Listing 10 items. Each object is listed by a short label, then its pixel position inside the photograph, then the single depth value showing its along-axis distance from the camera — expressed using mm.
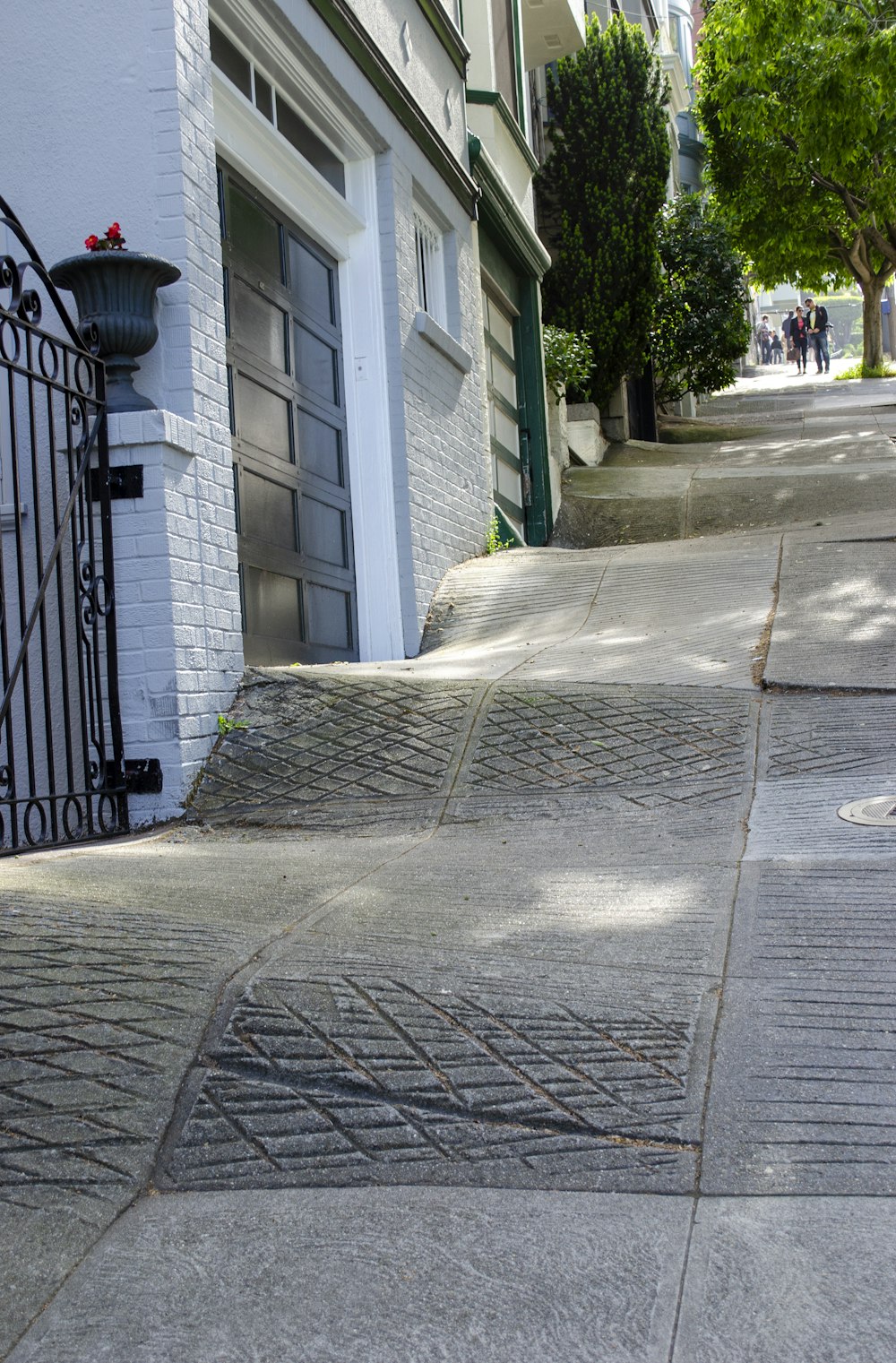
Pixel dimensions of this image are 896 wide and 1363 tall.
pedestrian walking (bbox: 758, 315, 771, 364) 56562
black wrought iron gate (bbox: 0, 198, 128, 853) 4516
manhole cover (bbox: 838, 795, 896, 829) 4203
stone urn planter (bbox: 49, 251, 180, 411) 5055
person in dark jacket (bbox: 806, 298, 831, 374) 37594
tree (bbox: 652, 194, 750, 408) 21156
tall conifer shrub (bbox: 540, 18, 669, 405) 17062
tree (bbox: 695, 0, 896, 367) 16719
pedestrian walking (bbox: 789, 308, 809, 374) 38688
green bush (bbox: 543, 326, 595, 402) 14328
